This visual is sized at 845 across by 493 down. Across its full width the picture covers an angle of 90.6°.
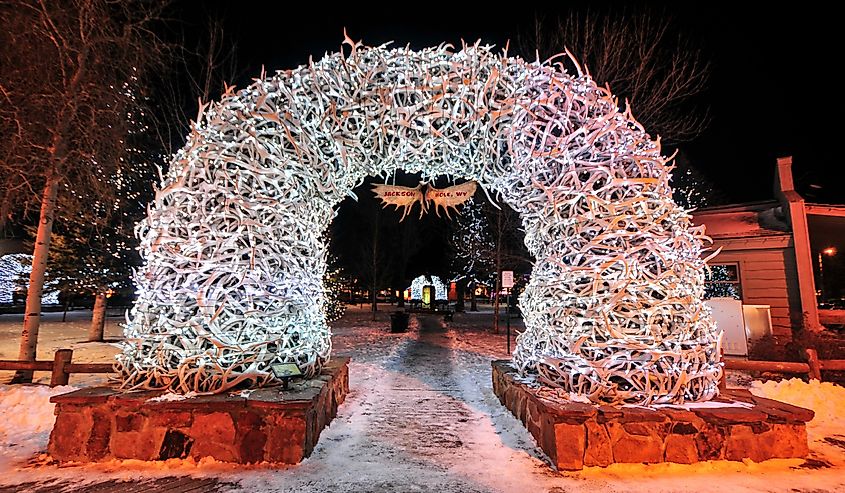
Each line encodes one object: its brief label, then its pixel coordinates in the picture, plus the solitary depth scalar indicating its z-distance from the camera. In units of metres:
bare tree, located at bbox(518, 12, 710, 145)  10.10
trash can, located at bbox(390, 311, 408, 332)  16.12
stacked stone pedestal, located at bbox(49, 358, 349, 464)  3.71
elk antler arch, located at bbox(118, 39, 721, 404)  3.83
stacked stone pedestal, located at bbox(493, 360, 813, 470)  3.56
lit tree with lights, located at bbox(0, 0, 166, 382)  6.97
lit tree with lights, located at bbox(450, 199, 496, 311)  18.94
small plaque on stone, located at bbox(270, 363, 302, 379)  4.27
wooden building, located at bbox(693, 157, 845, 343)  9.58
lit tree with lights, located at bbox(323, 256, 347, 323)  16.89
